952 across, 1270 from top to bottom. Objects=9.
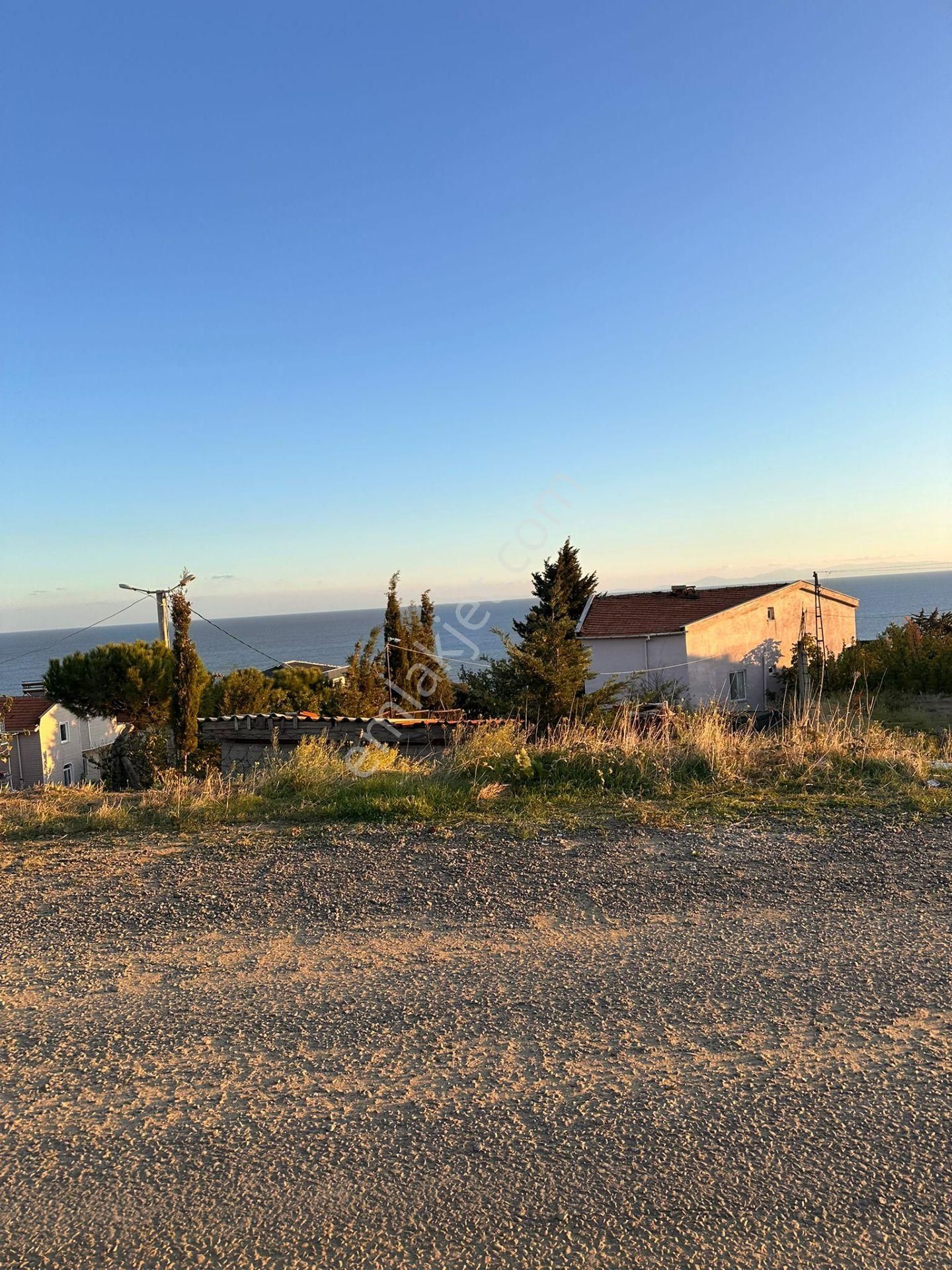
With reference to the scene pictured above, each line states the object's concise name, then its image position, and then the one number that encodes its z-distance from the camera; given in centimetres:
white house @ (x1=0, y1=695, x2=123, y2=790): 4003
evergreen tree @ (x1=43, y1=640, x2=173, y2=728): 3675
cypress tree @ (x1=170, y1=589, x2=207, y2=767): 2394
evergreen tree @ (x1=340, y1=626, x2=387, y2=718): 2966
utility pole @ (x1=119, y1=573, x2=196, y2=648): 2947
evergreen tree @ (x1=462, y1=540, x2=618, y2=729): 1855
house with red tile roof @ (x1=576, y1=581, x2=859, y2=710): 3344
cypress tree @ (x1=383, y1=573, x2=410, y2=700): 3259
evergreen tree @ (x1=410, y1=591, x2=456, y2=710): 3070
